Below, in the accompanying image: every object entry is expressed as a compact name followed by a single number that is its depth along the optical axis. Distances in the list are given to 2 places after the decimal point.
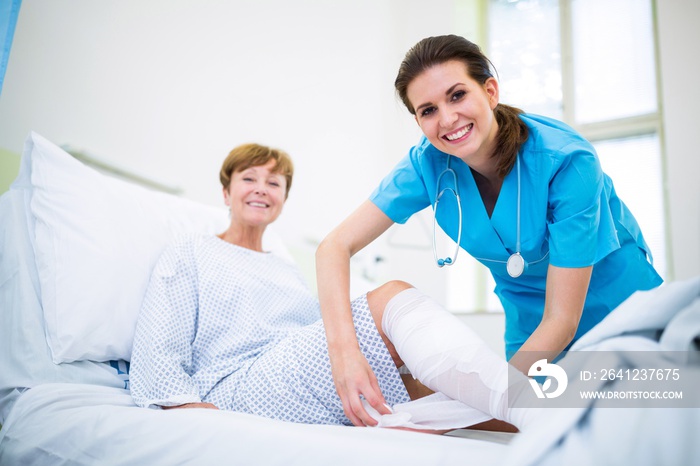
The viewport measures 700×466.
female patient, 0.85
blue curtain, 1.11
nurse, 0.92
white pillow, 1.07
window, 3.13
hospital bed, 0.51
